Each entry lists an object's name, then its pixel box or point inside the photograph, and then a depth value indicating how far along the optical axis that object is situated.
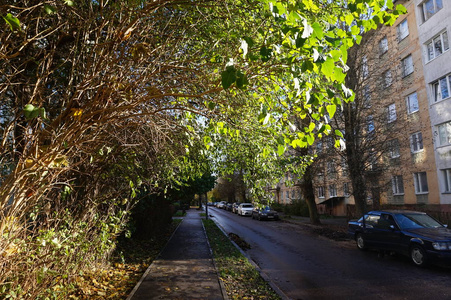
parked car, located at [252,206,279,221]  29.59
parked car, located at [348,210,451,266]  8.43
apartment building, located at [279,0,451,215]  17.31
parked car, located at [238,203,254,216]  37.59
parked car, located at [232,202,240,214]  44.57
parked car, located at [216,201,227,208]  67.28
